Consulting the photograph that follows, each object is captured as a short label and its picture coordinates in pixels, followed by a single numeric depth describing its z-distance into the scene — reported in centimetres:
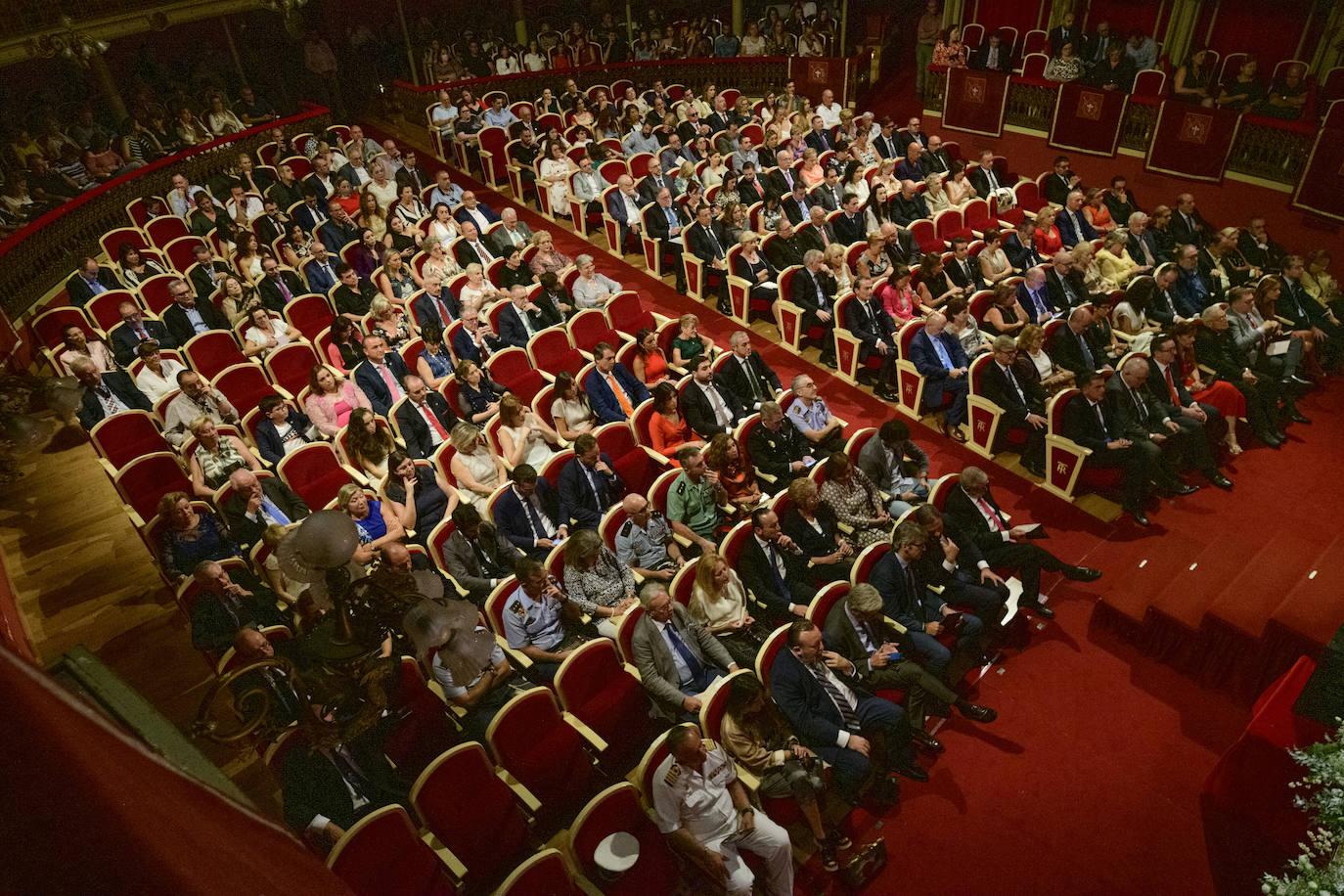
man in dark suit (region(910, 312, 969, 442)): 611
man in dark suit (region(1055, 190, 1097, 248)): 791
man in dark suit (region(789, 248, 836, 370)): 691
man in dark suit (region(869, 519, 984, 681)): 424
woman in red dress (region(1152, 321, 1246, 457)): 595
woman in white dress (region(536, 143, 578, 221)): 930
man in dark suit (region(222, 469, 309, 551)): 470
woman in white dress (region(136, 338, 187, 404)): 592
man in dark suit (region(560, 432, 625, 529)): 491
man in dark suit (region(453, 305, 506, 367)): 635
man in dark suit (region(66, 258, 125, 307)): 690
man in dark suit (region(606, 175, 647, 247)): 867
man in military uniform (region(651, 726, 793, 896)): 327
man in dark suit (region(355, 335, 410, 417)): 576
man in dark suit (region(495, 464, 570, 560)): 471
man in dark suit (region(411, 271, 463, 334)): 675
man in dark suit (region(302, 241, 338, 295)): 729
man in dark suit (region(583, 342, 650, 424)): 564
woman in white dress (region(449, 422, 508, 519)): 502
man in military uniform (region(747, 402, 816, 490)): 526
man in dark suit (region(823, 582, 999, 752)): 406
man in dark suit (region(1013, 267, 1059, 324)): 676
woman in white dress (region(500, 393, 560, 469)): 520
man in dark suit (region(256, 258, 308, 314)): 700
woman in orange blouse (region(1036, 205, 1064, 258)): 770
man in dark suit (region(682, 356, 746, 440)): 554
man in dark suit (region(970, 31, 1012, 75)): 1070
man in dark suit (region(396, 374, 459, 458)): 553
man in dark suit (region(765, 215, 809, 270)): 755
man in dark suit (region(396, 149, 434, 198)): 876
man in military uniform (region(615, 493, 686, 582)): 460
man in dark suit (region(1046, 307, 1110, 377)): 611
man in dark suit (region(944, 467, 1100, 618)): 471
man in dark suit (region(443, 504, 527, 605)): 447
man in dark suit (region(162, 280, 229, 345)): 655
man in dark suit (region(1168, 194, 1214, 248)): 774
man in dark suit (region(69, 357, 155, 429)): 563
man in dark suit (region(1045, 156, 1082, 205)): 874
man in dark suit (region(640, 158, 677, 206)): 880
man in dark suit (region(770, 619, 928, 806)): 378
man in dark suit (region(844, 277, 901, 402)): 657
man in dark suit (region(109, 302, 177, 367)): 629
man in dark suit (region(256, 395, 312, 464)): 531
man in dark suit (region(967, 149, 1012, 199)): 910
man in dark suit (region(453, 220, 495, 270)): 750
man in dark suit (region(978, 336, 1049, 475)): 570
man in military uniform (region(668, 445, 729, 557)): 479
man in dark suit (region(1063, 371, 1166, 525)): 538
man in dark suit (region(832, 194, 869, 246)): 810
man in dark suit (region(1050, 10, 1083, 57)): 1029
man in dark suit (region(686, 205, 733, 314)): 777
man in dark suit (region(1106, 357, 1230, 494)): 550
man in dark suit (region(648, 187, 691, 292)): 821
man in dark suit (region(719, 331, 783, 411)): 579
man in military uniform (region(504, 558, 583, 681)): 411
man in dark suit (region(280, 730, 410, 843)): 335
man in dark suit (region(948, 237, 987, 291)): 731
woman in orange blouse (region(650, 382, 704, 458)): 543
